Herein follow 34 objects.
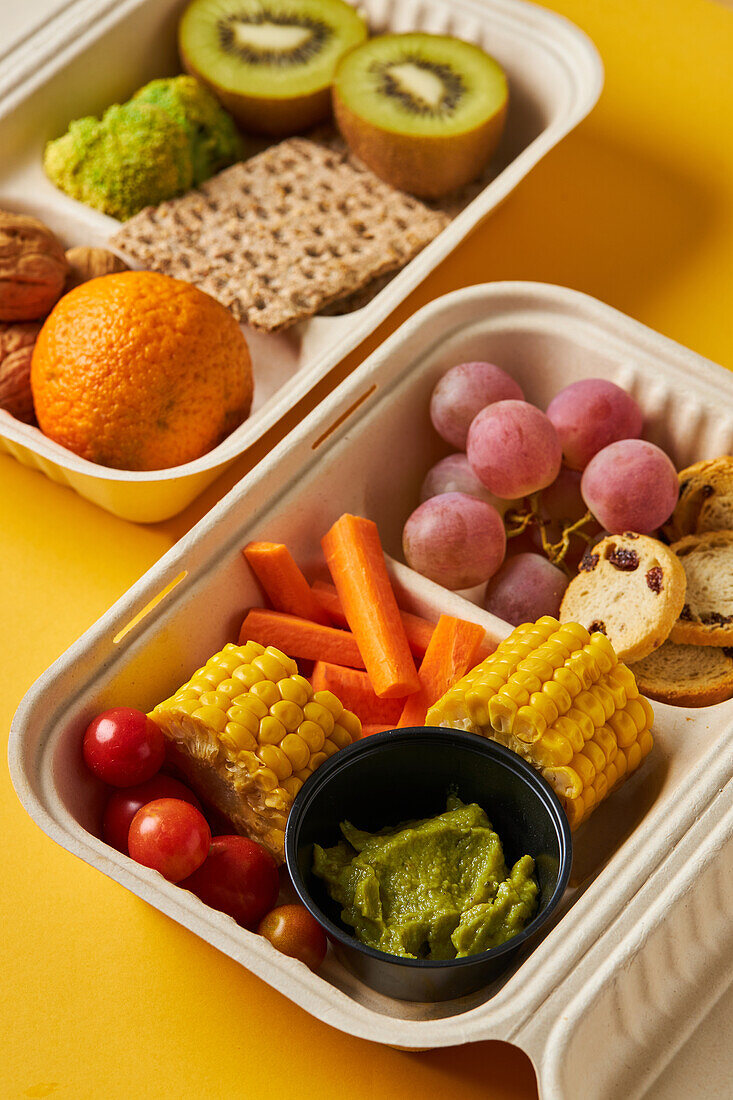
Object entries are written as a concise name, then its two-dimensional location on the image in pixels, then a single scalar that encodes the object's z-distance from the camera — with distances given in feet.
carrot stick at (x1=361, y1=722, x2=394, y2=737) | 1.97
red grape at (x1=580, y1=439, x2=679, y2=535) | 2.03
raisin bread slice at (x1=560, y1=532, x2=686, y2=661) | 1.98
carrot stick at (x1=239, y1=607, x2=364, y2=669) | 1.99
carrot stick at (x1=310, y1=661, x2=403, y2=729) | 1.98
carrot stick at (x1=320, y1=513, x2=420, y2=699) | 1.97
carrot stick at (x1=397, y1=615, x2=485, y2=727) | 1.96
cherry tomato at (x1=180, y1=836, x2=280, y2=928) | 1.85
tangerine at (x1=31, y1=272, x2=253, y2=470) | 2.10
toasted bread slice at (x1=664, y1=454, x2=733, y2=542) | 2.07
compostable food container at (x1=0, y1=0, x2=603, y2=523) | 2.17
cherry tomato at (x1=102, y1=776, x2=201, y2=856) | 1.87
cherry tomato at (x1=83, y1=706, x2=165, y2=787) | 1.86
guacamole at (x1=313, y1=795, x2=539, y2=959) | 1.81
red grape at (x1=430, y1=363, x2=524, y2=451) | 2.10
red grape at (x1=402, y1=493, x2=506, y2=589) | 2.03
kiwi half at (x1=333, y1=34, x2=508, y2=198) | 2.37
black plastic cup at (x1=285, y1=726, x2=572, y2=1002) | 1.81
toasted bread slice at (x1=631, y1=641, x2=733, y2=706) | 1.99
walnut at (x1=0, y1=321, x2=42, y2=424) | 2.17
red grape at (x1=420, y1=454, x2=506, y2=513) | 2.10
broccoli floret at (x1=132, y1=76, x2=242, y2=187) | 2.41
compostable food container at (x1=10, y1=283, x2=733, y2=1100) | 1.76
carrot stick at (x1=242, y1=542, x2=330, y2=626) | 1.98
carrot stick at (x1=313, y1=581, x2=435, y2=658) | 2.01
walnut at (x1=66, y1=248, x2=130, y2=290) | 2.27
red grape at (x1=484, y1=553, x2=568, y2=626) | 2.06
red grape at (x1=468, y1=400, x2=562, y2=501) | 2.05
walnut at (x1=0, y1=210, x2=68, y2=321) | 2.20
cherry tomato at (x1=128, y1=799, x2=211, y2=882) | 1.82
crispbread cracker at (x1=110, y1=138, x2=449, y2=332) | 2.29
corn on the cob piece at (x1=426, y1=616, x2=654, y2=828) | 1.85
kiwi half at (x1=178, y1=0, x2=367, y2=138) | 2.45
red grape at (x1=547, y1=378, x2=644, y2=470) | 2.08
